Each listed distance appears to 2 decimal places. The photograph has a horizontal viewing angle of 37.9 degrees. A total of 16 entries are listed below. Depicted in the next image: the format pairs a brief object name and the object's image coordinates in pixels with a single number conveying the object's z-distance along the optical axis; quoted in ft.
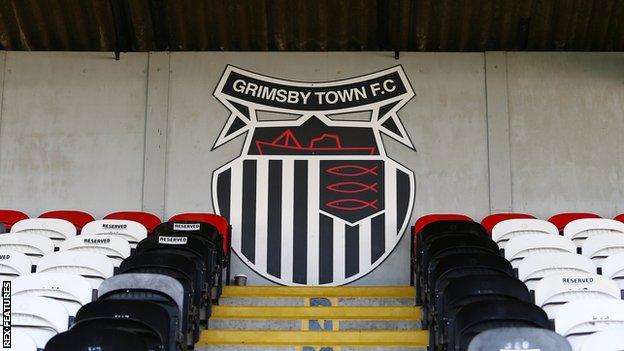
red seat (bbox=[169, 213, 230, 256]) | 30.58
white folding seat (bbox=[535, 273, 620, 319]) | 21.12
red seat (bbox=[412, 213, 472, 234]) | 31.30
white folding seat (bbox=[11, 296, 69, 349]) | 18.99
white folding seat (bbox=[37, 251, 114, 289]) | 23.29
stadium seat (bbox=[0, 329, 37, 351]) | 17.53
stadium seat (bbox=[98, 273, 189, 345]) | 20.31
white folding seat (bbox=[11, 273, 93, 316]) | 20.80
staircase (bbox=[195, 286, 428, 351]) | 22.58
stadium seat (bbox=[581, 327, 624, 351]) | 17.21
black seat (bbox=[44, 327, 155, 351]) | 16.56
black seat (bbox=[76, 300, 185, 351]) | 18.51
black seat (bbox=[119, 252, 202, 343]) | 22.22
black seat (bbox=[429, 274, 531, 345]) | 20.38
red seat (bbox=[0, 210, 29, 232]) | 31.32
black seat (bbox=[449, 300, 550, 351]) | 18.45
